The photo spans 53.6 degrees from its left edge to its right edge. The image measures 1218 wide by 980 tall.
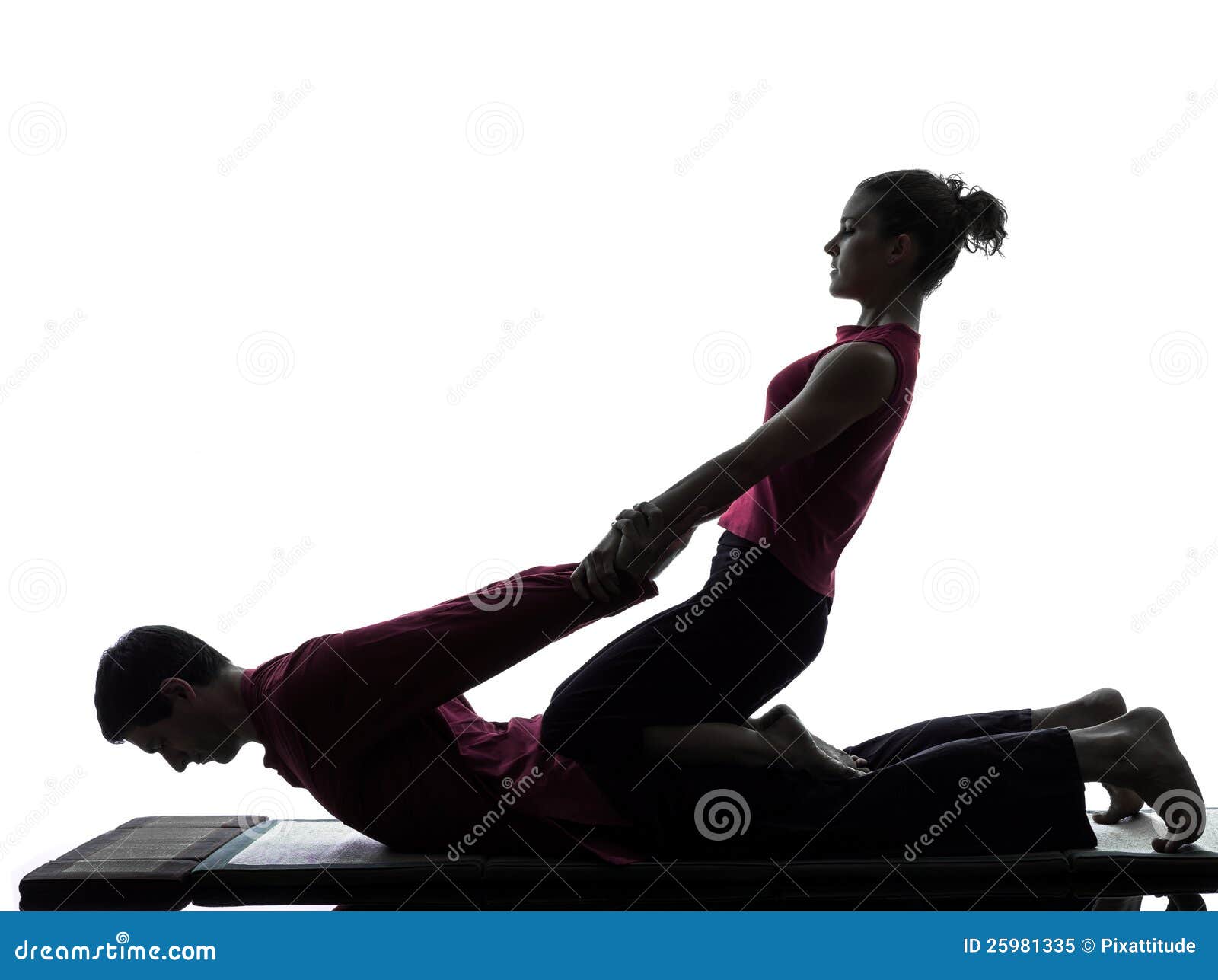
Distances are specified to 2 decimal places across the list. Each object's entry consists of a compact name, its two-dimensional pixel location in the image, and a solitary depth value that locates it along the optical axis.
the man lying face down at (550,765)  1.88
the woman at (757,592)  1.85
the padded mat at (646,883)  1.81
